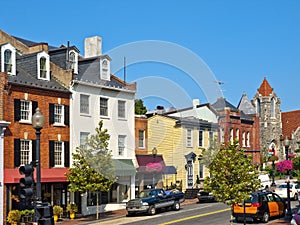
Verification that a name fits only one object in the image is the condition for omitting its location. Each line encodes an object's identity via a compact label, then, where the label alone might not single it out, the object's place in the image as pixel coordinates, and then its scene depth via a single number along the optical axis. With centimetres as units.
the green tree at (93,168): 3512
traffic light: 1512
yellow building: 5078
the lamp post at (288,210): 3167
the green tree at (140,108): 6450
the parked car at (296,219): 2427
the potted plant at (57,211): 3547
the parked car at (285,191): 4256
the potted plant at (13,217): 3309
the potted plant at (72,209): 3725
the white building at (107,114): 3991
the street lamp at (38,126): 1662
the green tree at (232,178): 2627
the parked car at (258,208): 3008
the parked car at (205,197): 4494
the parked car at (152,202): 3675
